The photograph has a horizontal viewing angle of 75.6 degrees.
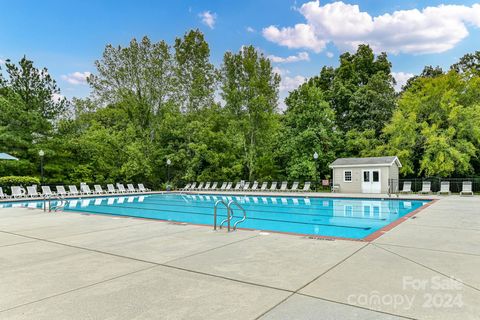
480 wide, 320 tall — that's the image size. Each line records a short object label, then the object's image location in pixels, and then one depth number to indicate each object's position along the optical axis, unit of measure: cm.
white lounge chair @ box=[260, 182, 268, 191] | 2467
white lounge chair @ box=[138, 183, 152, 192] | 2553
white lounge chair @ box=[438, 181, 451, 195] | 1823
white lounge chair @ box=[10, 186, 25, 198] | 1886
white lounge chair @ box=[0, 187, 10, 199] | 1808
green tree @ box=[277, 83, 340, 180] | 2508
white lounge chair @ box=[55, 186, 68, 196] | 2051
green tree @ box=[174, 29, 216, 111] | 3045
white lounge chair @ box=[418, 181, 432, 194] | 1873
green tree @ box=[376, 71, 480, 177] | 2016
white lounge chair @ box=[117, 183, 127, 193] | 2408
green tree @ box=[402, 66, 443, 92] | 3260
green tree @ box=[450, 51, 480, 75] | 3073
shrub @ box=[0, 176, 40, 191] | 1942
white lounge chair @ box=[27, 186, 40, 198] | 1916
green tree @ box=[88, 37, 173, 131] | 2888
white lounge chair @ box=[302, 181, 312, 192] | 2368
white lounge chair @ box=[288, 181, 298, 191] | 2346
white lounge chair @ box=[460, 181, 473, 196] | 1735
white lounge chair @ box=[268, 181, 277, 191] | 2437
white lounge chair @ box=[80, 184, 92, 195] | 2202
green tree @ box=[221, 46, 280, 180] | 2705
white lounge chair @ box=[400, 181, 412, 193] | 1945
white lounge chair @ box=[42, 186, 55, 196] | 1954
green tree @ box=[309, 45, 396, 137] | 2809
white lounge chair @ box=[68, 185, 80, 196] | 2127
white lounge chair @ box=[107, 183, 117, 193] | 2359
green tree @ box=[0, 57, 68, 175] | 2083
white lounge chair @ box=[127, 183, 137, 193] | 2456
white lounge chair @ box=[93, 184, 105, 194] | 2255
